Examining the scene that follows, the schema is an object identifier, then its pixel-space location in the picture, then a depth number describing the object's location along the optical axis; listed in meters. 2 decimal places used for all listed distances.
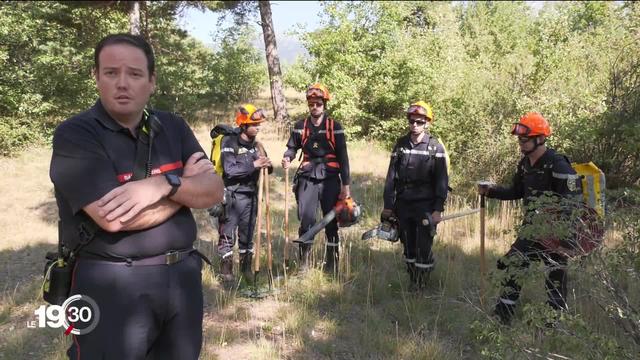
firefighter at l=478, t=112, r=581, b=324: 3.92
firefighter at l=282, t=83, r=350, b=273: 5.60
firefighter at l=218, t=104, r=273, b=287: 5.41
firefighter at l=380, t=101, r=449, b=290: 4.88
